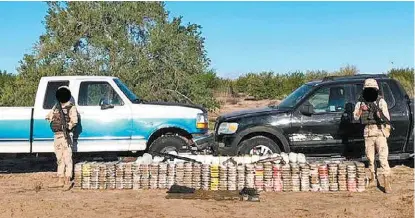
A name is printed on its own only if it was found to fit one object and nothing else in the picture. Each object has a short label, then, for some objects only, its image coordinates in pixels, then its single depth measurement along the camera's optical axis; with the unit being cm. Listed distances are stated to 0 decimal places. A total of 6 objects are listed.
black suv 1065
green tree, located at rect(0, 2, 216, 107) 1725
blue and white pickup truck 1088
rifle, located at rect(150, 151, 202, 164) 1027
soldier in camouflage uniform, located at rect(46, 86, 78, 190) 986
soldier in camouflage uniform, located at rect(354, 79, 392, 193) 938
